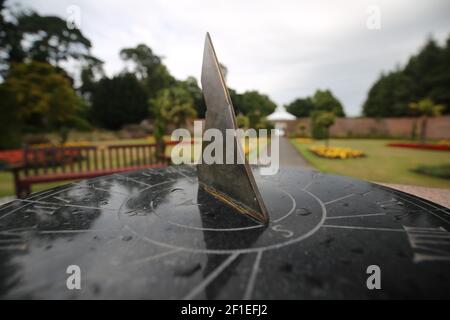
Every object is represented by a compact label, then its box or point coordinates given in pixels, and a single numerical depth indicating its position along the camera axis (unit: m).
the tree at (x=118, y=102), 27.28
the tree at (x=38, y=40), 17.47
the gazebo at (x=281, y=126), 31.45
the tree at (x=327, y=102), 41.43
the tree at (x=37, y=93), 14.27
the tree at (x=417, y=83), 26.28
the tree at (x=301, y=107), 47.69
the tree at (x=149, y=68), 35.44
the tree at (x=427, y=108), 18.31
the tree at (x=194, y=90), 32.63
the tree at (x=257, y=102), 39.31
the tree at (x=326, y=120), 12.62
